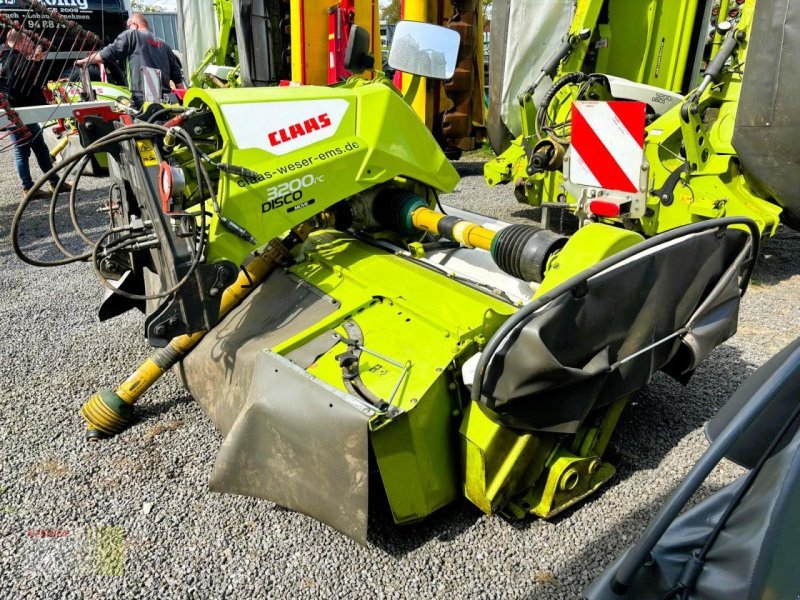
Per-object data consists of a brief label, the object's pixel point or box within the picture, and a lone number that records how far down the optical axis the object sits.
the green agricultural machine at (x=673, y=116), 3.95
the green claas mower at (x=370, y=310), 2.13
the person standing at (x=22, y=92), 6.84
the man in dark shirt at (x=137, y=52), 7.81
